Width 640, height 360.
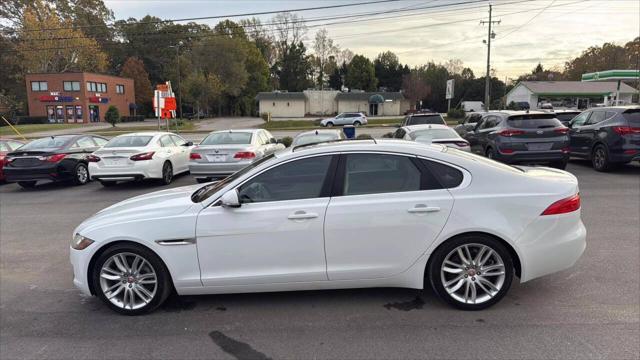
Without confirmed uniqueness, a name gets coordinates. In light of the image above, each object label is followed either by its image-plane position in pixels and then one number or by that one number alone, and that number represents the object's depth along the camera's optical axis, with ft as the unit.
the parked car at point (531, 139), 35.91
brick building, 214.28
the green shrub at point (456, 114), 178.40
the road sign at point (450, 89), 124.53
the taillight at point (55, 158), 39.88
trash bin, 62.22
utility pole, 136.87
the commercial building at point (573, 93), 236.22
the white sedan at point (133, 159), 37.17
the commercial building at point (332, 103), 249.75
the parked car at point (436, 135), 35.11
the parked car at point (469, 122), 58.29
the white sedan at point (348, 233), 12.83
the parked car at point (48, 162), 39.47
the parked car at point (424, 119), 53.88
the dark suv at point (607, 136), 36.19
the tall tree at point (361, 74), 312.50
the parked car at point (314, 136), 38.95
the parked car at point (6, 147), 43.57
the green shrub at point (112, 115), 171.12
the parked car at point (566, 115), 55.31
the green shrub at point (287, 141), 71.71
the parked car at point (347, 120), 158.71
